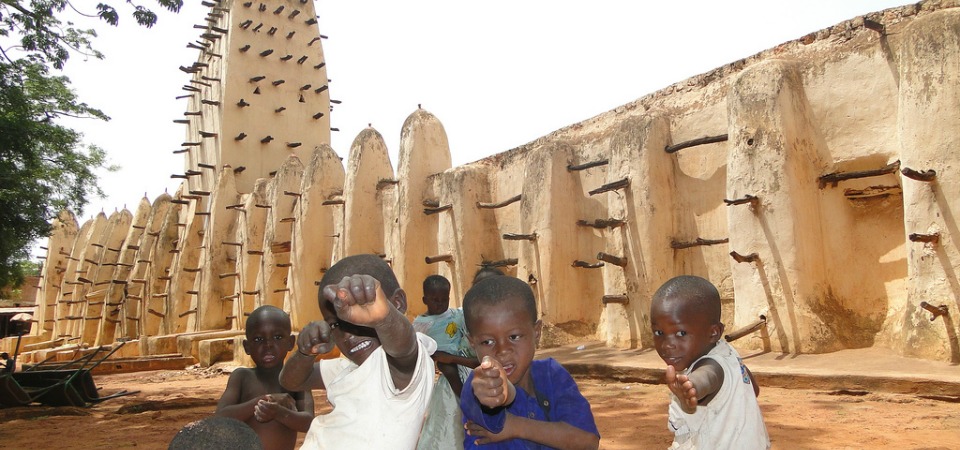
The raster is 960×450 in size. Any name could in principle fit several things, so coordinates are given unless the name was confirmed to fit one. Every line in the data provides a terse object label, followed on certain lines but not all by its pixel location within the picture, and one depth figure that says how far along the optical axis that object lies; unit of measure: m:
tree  7.62
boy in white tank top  2.23
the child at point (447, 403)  1.97
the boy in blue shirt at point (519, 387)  1.93
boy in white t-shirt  1.67
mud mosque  6.13
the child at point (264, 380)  3.07
